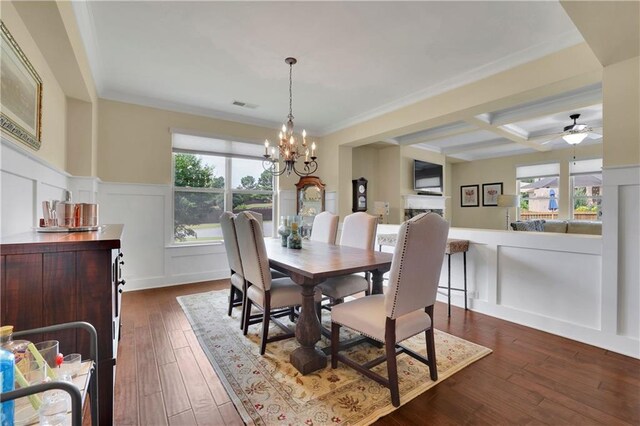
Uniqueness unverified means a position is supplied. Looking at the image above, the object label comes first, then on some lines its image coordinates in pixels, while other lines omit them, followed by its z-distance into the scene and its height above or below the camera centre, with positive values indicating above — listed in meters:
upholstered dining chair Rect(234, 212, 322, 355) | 2.19 -0.54
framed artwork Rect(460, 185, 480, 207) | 7.80 +0.54
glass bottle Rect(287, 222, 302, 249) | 2.88 -0.26
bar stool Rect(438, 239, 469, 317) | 3.11 -0.39
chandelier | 2.89 +0.69
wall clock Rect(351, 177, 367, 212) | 5.52 +0.37
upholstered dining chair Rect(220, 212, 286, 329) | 2.62 -0.41
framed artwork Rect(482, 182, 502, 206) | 7.30 +0.58
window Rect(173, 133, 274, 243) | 4.41 +0.49
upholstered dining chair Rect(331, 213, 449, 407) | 1.65 -0.56
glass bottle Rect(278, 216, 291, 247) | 3.07 -0.19
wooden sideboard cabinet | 1.20 -0.34
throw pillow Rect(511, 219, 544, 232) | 4.58 -0.16
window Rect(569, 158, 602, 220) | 5.88 +0.57
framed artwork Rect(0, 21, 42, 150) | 1.63 +0.74
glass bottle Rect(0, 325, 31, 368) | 0.88 -0.42
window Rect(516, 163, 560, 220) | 6.44 +0.58
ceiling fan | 4.20 +1.25
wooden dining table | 1.93 -0.41
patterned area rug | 1.62 -1.10
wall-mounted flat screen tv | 6.18 +0.83
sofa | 4.55 -0.18
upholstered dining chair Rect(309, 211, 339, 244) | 3.47 -0.17
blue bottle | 0.75 -0.44
